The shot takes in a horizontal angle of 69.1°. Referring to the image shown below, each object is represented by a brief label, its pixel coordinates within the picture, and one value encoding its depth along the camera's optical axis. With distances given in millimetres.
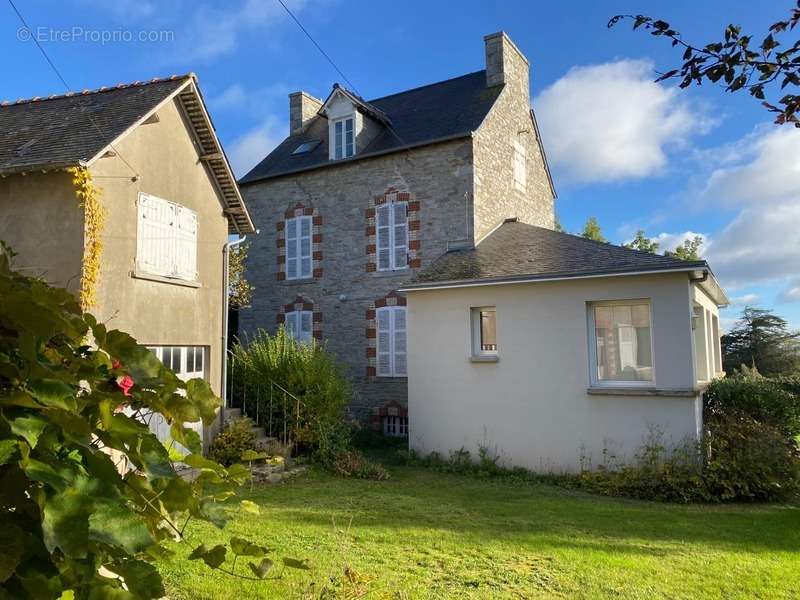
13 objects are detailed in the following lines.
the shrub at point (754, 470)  8938
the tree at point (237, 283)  15494
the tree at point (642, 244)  30280
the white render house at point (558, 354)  9914
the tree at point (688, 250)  29717
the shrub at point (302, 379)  11711
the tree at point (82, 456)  911
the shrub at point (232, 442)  10358
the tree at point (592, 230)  31750
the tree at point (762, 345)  26359
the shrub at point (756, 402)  10305
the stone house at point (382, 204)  15273
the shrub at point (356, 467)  10500
